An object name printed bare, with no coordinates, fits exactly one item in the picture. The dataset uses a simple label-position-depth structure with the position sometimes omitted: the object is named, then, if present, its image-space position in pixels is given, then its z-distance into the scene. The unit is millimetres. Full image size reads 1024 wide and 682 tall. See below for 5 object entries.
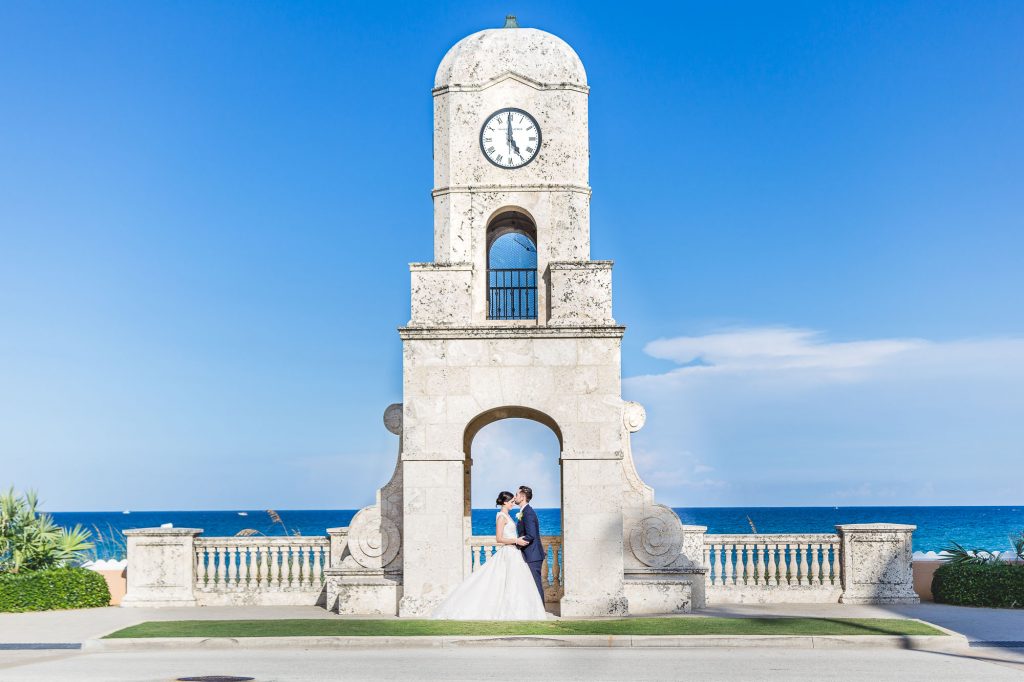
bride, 17688
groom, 18484
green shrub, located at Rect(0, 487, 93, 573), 21562
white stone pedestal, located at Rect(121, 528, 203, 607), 20609
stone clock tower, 18672
